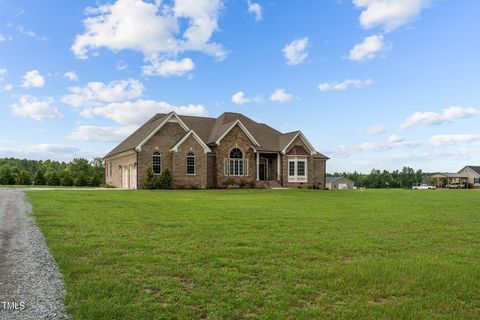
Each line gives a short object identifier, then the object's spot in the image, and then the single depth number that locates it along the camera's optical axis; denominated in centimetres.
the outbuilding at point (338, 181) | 8121
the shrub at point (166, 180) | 3491
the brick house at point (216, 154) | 3600
